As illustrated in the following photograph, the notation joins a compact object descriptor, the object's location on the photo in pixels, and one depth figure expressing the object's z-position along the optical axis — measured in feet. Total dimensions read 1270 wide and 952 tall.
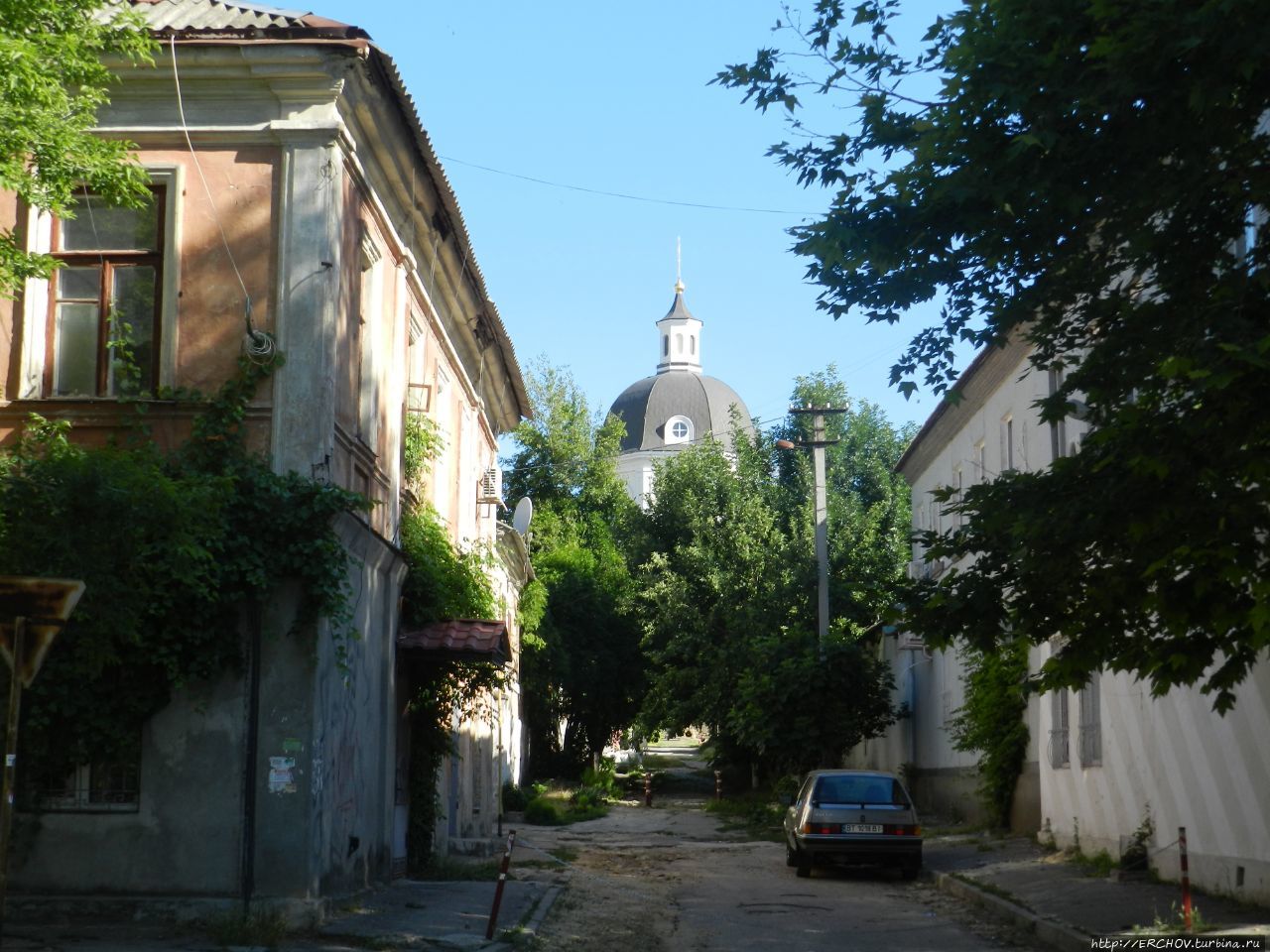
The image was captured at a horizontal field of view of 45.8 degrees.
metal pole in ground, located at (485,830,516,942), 40.69
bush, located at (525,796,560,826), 110.22
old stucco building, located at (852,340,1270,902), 47.55
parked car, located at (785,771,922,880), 67.67
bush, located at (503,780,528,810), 115.65
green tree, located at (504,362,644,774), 151.64
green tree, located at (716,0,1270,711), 31.58
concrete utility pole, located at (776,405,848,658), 108.99
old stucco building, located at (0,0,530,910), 42.55
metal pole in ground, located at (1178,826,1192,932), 39.47
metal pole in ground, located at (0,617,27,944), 24.13
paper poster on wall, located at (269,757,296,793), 42.70
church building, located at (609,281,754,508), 323.37
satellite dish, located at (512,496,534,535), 83.56
